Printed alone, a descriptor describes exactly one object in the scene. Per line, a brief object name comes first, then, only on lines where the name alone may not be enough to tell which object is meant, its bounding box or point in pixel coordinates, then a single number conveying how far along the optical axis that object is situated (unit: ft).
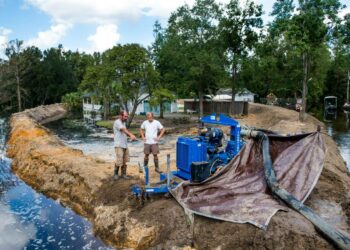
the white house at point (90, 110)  139.49
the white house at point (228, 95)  183.36
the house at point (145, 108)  138.51
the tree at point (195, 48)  103.60
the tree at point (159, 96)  91.49
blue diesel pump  27.20
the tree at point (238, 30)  107.24
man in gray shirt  31.19
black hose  18.61
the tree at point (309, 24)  81.97
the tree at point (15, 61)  167.32
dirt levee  19.90
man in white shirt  32.76
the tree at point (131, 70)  90.84
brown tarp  21.81
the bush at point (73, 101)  183.11
